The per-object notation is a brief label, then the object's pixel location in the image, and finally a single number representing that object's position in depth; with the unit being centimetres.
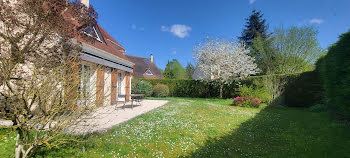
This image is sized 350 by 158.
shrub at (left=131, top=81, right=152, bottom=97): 1756
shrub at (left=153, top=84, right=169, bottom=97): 1981
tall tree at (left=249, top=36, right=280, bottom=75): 2358
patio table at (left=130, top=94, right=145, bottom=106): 984
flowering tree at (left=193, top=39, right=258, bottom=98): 1798
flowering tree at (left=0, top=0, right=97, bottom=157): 254
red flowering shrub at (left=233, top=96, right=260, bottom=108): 1129
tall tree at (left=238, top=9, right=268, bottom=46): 2842
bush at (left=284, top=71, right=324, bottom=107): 1158
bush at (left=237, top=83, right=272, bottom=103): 1256
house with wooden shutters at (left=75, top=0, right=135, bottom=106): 883
